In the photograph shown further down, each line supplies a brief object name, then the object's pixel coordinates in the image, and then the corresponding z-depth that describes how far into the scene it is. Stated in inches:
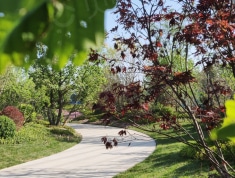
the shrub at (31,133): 529.0
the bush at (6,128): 506.9
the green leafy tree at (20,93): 768.9
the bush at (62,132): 658.7
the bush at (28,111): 758.5
